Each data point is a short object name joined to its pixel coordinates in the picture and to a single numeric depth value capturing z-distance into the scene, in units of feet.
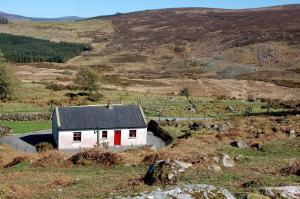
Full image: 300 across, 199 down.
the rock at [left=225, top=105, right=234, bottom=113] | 241.55
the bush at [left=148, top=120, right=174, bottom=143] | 166.71
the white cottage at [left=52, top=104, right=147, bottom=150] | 158.81
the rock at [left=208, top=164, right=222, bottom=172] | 68.47
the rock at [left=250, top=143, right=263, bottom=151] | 111.74
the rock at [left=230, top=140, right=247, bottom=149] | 119.50
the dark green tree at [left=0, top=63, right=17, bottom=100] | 250.16
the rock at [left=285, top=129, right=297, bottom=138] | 139.49
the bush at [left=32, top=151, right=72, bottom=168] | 93.76
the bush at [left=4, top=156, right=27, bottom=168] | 100.17
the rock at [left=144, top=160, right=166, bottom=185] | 56.24
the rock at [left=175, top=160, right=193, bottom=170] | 63.05
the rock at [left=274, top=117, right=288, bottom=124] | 187.21
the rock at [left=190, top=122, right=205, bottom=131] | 181.52
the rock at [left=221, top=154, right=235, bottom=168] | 74.04
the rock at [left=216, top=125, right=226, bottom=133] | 171.83
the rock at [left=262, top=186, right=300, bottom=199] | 48.47
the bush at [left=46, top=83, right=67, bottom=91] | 302.66
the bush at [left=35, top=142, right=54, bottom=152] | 149.07
